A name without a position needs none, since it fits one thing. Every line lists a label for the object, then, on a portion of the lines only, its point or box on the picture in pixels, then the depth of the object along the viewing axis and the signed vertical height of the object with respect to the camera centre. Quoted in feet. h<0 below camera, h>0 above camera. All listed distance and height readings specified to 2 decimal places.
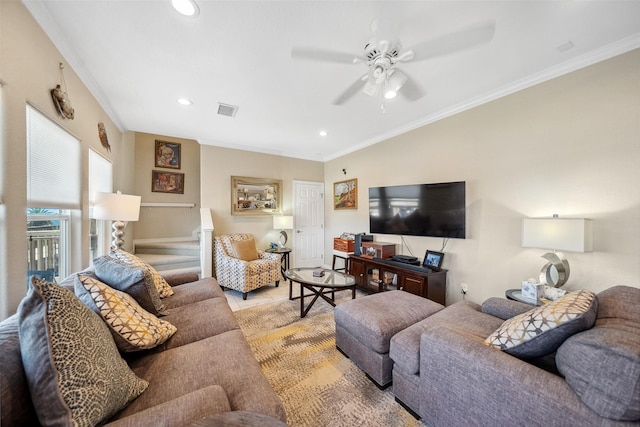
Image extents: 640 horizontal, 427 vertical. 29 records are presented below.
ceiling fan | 4.67 +3.81
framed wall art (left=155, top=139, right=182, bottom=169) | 14.01 +3.72
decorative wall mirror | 14.01 +1.10
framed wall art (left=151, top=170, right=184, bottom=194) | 14.05 +1.98
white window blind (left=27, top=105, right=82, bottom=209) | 4.96 +1.22
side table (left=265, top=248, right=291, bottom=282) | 14.26 -2.66
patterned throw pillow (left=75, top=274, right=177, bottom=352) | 3.53 -1.73
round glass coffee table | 8.35 -2.72
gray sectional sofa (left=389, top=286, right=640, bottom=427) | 2.46 -2.32
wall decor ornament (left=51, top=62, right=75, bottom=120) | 5.40 +2.83
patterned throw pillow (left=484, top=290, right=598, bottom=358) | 3.09 -1.69
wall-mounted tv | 8.57 +0.13
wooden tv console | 8.68 -2.89
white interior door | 16.08 -0.85
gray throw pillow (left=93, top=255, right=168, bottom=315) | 4.61 -1.41
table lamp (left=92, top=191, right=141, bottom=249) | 7.36 +0.11
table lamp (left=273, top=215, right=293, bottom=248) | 14.58 -0.64
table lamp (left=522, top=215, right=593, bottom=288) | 5.65 -0.70
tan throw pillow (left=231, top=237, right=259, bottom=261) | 12.32 -2.12
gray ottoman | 5.15 -2.76
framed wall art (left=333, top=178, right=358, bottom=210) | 14.30 +1.25
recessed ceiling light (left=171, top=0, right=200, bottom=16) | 4.53 +4.32
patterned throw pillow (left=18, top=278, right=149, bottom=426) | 2.08 -1.57
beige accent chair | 10.85 -2.71
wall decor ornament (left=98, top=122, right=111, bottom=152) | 8.32 +2.96
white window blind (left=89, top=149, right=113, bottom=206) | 7.97 +1.49
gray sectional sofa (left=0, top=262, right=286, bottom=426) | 2.14 -2.53
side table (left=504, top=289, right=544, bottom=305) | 6.13 -2.47
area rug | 4.54 -4.16
